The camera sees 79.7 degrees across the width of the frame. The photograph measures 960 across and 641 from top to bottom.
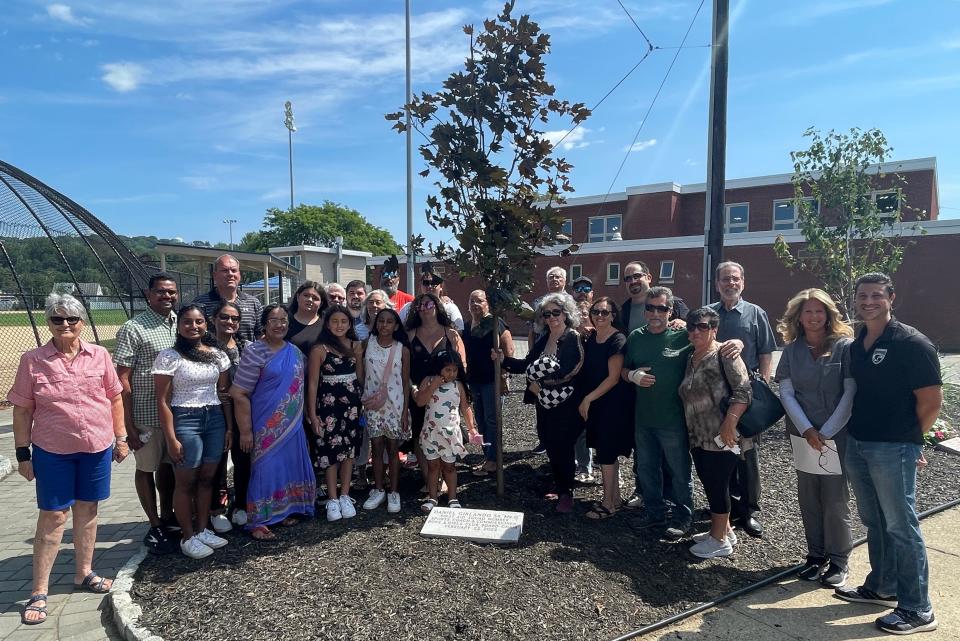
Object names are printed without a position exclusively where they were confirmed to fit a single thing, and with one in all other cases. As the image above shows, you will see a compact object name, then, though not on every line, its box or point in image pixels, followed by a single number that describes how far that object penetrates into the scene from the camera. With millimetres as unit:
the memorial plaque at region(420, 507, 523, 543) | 4270
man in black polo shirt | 3268
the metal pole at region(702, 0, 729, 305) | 6867
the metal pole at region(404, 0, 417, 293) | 19734
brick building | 20484
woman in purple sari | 4410
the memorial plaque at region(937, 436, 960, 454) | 6929
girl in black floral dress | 4695
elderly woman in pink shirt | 3611
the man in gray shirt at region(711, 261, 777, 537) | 4707
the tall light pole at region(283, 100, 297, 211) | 55219
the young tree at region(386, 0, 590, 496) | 4707
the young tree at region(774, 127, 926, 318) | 10102
